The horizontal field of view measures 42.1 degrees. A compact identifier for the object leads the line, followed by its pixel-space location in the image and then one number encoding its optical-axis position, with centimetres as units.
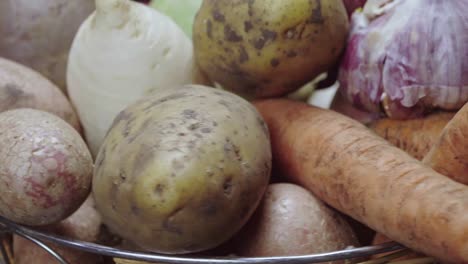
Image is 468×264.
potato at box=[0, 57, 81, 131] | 79
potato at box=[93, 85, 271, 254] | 57
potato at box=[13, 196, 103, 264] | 70
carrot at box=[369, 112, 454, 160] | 71
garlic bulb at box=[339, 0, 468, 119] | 68
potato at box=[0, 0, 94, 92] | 93
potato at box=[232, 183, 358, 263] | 64
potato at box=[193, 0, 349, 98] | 73
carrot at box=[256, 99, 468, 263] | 54
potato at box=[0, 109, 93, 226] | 62
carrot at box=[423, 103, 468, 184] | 60
